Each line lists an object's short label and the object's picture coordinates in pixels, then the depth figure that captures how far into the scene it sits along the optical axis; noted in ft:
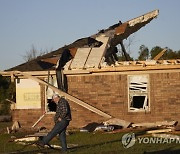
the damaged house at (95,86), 67.36
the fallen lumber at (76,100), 68.37
